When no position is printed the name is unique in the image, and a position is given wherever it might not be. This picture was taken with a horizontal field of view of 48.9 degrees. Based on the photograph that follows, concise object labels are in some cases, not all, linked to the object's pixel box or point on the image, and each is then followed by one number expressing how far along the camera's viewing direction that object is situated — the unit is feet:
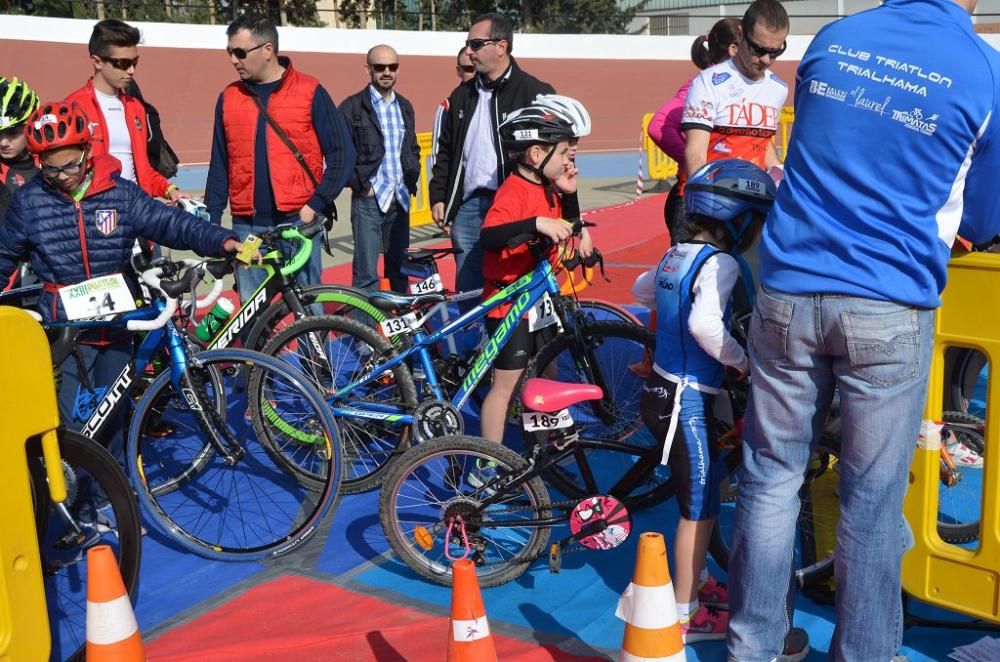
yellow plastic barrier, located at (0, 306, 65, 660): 9.41
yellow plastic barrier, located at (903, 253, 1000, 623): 10.21
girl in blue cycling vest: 11.33
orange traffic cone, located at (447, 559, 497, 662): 9.53
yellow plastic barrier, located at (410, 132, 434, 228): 45.34
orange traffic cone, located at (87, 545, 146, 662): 9.70
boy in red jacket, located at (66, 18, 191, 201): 20.07
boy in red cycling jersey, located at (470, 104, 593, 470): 14.83
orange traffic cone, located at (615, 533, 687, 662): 9.46
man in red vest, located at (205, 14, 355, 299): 19.56
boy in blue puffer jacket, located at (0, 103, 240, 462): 14.29
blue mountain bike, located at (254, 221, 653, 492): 15.15
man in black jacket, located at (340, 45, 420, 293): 25.20
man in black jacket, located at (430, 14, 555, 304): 19.70
